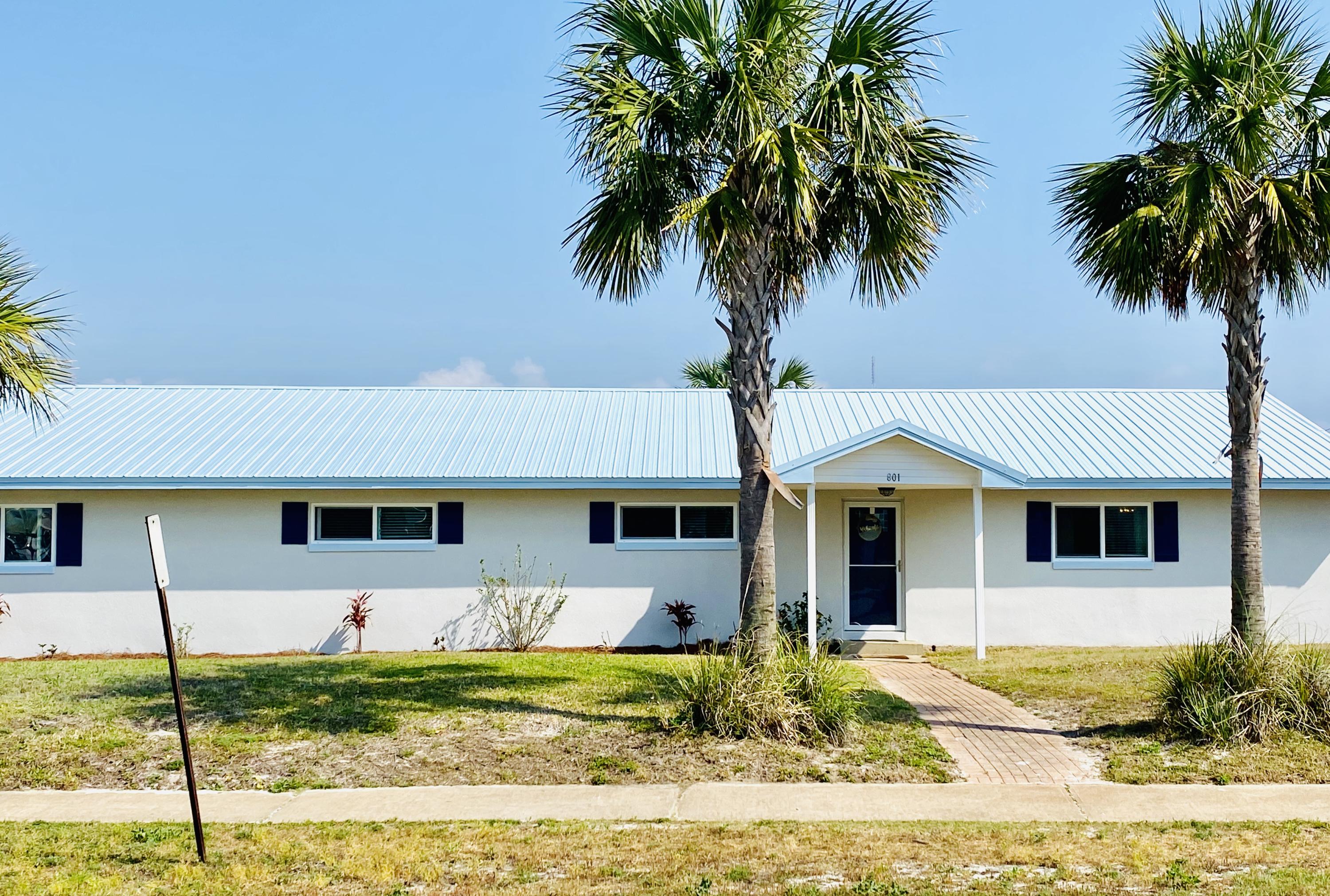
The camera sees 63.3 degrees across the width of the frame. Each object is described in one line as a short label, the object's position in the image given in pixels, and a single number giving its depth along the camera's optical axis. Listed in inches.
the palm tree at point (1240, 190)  392.5
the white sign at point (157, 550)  248.1
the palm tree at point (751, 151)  386.9
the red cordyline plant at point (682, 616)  663.8
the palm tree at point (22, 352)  391.5
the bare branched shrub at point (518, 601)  668.7
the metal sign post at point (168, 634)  248.1
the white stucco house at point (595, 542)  665.0
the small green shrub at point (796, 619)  666.8
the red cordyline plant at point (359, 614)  661.9
